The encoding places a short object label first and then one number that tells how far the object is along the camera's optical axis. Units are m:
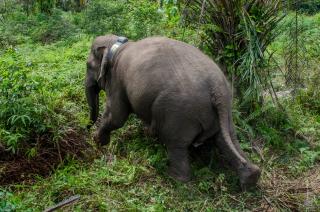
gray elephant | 4.38
